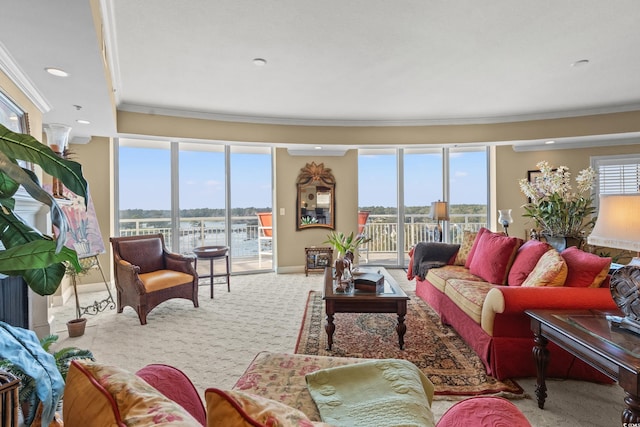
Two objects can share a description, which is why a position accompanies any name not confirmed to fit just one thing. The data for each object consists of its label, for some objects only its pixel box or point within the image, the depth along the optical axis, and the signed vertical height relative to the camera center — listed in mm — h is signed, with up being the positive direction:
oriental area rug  2133 -1181
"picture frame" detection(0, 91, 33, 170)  2408 +812
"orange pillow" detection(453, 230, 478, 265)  3891 -482
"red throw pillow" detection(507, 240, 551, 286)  2705 -459
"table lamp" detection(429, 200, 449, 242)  5137 -15
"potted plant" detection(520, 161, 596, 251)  3465 +42
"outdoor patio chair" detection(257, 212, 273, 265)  5988 -432
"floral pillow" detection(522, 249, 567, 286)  2236 -460
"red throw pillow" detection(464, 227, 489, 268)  3703 -482
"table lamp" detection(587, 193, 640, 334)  1488 -165
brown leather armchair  3395 -721
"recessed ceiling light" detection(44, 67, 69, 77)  2347 +1080
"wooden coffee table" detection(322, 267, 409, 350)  2586 -779
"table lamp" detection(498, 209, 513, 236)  4785 -130
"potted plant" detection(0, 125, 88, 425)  898 -87
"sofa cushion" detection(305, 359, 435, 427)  1029 -682
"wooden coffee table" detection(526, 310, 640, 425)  1253 -629
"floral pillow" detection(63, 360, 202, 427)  625 -403
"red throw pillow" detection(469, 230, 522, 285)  3033 -484
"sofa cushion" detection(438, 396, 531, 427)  1001 -676
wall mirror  5910 +251
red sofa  2059 -662
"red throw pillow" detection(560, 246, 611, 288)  2150 -431
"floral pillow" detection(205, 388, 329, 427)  602 -397
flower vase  3477 -368
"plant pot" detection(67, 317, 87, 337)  3008 -1097
